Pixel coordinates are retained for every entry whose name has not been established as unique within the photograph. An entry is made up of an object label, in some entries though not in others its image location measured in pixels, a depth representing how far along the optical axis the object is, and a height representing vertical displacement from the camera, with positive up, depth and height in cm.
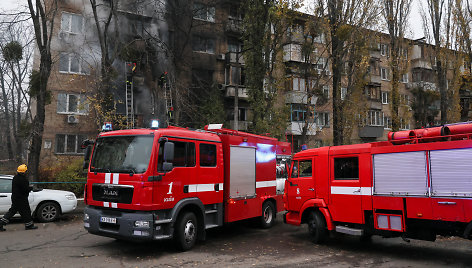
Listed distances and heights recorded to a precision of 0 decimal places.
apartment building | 2048 +671
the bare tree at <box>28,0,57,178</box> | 1451 +357
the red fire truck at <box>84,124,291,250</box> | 693 -46
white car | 1022 -125
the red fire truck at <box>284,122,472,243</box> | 652 -52
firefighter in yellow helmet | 949 -109
